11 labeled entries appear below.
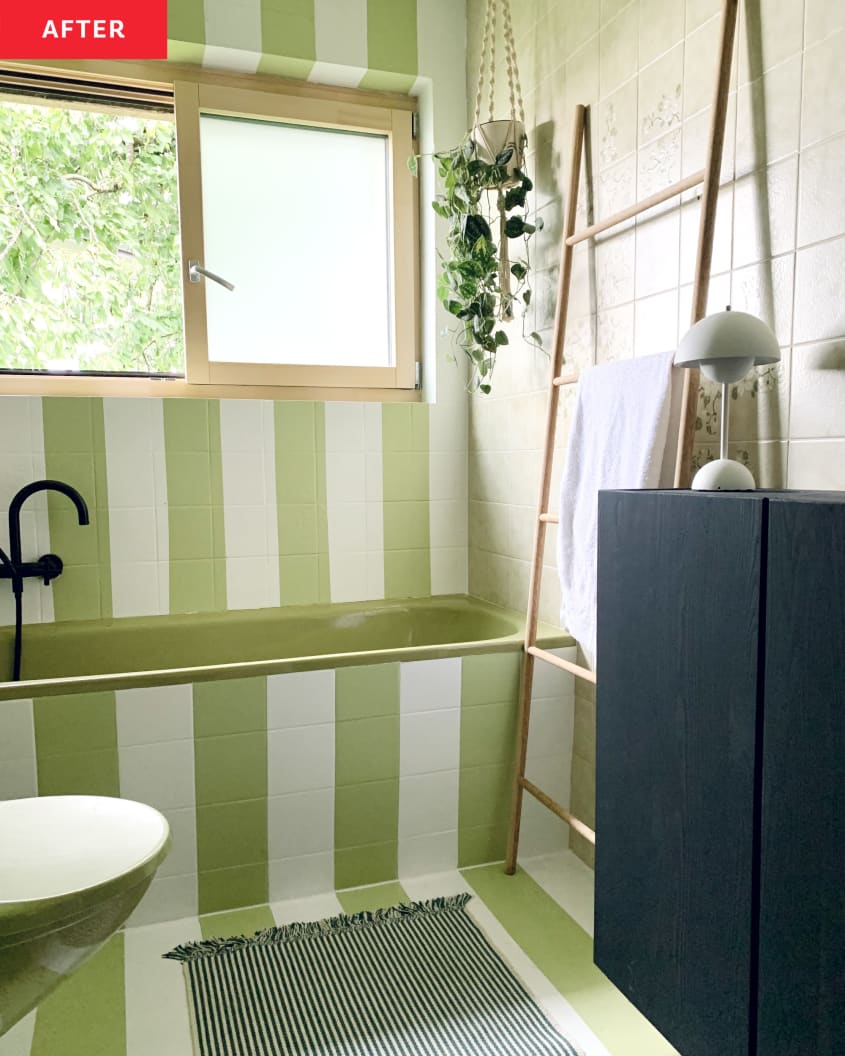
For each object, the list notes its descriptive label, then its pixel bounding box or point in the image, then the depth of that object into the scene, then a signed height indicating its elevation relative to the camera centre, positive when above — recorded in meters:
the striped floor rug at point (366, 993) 1.41 -1.05
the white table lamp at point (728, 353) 1.26 +0.16
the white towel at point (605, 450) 1.56 +0.00
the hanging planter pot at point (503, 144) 2.13 +0.83
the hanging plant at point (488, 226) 2.14 +0.63
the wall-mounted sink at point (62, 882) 0.92 -0.52
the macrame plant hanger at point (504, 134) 2.14 +0.86
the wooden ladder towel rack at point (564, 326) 1.45 +0.27
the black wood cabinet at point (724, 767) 0.87 -0.41
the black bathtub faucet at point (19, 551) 2.25 -0.27
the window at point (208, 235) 2.48 +0.72
